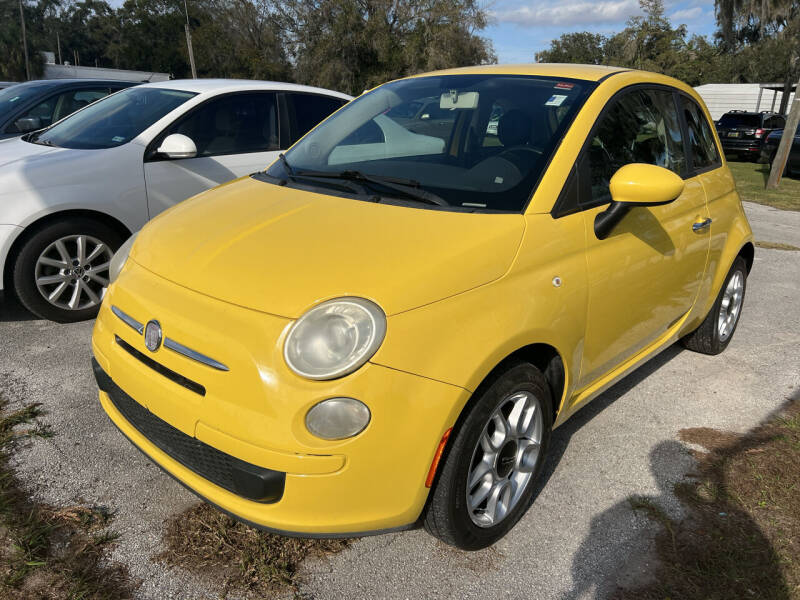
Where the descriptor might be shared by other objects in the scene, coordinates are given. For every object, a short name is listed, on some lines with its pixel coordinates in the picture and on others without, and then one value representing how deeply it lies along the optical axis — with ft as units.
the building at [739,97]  118.32
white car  13.23
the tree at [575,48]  242.78
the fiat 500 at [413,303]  5.99
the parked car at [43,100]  19.84
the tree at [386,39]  113.60
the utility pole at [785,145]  40.30
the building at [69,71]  118.21
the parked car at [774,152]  47.29
